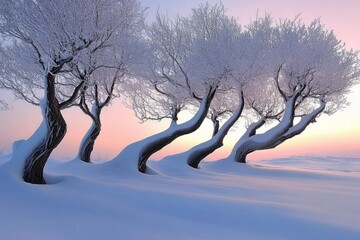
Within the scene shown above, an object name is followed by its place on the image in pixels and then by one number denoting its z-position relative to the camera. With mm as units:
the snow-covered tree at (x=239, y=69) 16344
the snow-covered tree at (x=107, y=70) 10867
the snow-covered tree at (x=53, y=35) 8328
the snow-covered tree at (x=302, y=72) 17906
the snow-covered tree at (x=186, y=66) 15441
